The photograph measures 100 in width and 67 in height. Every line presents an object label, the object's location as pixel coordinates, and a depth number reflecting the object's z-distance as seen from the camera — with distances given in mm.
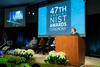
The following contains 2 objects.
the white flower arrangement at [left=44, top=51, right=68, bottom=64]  2566
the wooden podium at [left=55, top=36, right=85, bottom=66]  2768
